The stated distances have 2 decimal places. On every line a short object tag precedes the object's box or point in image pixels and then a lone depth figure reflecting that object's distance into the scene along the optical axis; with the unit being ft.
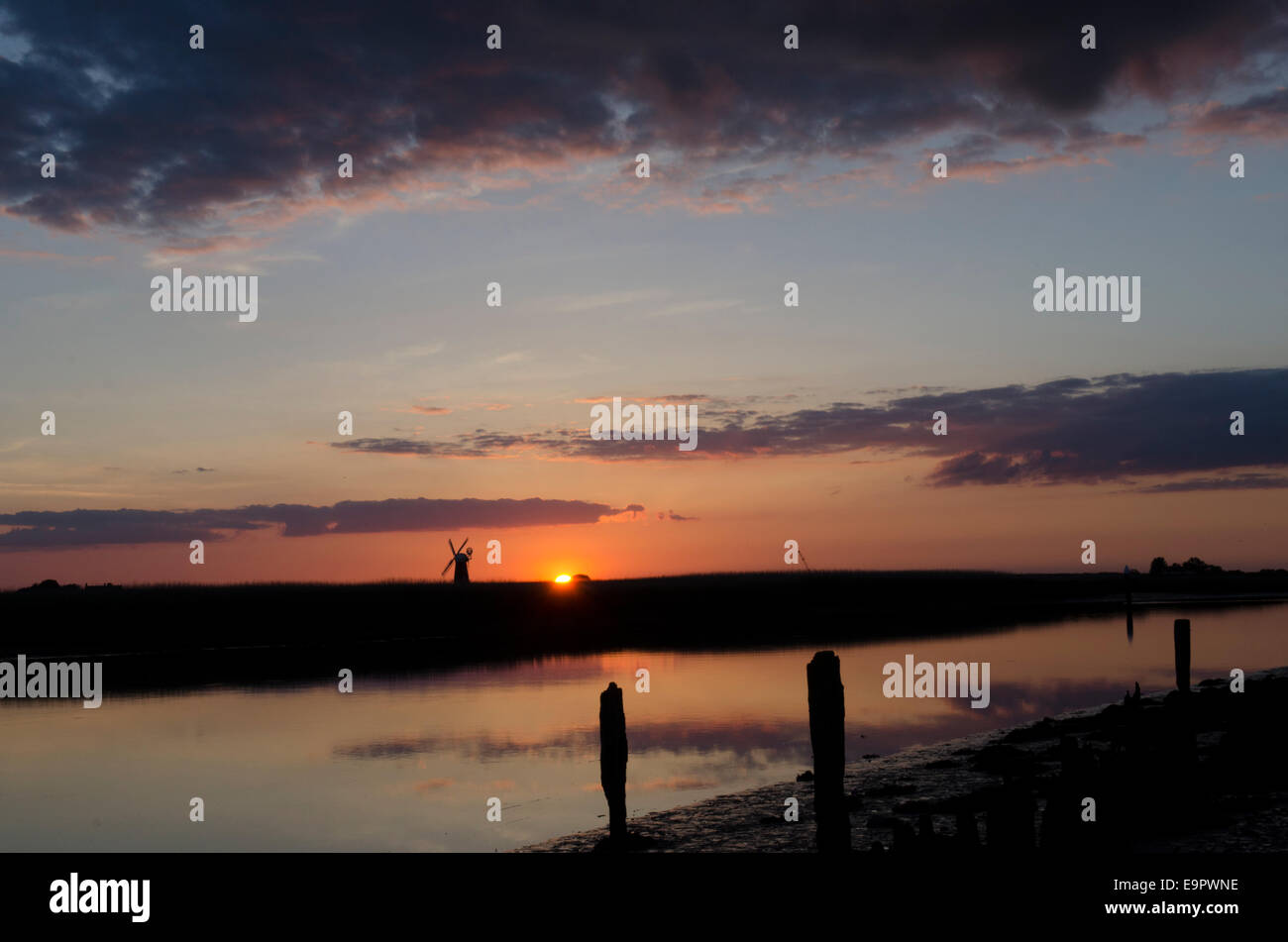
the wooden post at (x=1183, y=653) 102.83
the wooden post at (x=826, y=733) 50.42
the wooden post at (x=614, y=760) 62.39
